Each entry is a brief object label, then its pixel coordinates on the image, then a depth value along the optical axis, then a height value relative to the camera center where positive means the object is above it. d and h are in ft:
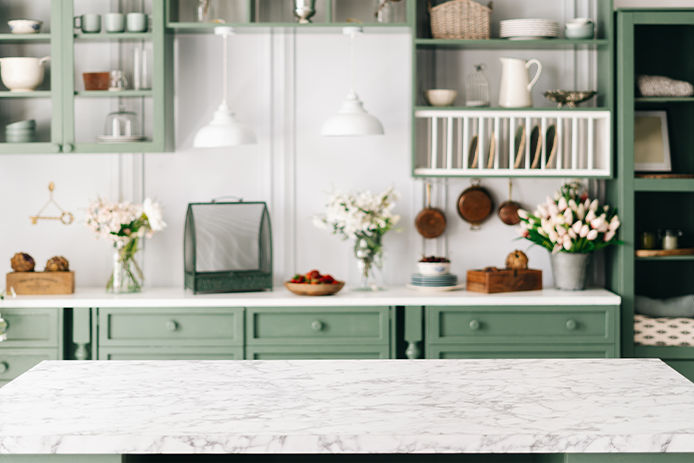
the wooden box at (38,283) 13.07 -1.00
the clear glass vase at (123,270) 13.38 -0.81
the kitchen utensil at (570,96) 13.51 +2.16
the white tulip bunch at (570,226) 12.96 -0.08
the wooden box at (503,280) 13.08 -0.99
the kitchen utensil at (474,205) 14.38 +0.30
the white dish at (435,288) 13.28 -1.13
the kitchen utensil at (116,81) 13.47 +2.43
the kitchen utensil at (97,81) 13.41 +2.42
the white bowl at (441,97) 13.51 +2.15
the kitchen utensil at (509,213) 14.37 +0.15
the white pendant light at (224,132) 12.67 +1.47
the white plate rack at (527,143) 13.37 +1.35
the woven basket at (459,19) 13.33 +3.45
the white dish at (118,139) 13.37 +1.43
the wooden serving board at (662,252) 13.20 -0.52
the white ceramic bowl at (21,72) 13.29 +2.55
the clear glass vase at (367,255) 13.55 -0.57
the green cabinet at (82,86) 13.14 +2.35
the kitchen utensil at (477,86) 13.98 +2.42
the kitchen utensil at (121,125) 13.50 +1.69
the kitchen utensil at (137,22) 13.16 +3.36
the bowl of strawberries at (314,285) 12.78 -1.03
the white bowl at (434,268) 13.39 -0.79
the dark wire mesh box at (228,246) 13.17 -0.42
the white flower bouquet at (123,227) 13.16 -0.07
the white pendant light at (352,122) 12.59 +1.62
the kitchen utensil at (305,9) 13.28 +3.61
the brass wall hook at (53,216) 14.23 +0.14
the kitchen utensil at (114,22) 13.14 +3.36
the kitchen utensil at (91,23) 13.17 +3.35
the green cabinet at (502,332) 12.64 -1.78
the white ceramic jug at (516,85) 13.58 +2.37
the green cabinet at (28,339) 12.57 -1.86
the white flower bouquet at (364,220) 13.38 +0.03
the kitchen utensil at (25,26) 13.21 +3.31
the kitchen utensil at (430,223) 14.37 -0.02
